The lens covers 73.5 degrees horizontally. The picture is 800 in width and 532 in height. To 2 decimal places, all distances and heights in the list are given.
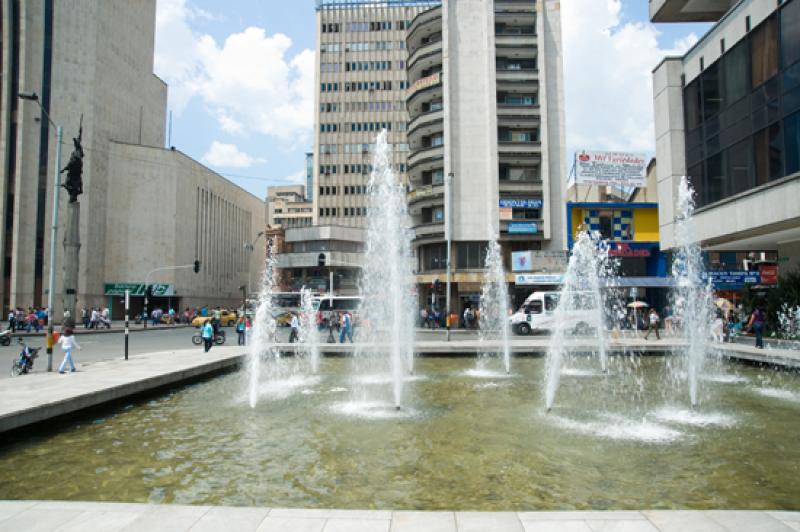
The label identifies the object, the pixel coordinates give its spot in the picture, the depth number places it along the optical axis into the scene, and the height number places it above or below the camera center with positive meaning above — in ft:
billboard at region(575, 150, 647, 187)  148.77 +35.41
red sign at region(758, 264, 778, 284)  82.23 +3.00
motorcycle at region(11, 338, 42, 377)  45.60 -5.69
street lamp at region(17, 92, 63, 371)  48.15 +5.55
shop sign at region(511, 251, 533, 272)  145.18 +9.31
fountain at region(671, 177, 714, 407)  41.75 +0.23
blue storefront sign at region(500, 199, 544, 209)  149.59 +25.71
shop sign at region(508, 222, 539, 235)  148.25 +18.56
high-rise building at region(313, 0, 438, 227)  258.16 +96.22
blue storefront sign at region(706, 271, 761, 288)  93.97 +3.10
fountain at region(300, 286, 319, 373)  62.13 -6.51
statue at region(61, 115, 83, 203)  115.52 +27.85
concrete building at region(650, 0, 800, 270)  64.69 +24.05
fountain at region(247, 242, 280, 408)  39.42 -4.03
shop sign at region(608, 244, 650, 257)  137.39 +11.24
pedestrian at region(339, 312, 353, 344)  85.26 -5.27
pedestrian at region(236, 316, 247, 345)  78.12 -4.59
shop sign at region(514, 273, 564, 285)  135.74 +4.31
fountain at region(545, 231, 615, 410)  68.90 -2.28
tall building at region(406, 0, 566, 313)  149.79 +44.51
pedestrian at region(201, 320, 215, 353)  64.13 -4.58
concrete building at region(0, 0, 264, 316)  165.58 +50.33
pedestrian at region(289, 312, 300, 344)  79.00 -5.10
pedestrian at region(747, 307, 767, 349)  66.18 -3.63
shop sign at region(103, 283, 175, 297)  189.47 +2.47
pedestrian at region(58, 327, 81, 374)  46.98 -4.17
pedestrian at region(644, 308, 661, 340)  84.42 -3.91
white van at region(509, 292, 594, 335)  99.45 -4.01
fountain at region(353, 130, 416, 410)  41.60 +2.14
